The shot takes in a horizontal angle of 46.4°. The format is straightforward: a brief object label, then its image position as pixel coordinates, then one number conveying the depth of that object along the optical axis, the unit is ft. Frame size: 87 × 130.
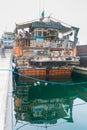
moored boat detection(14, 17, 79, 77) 29.95
